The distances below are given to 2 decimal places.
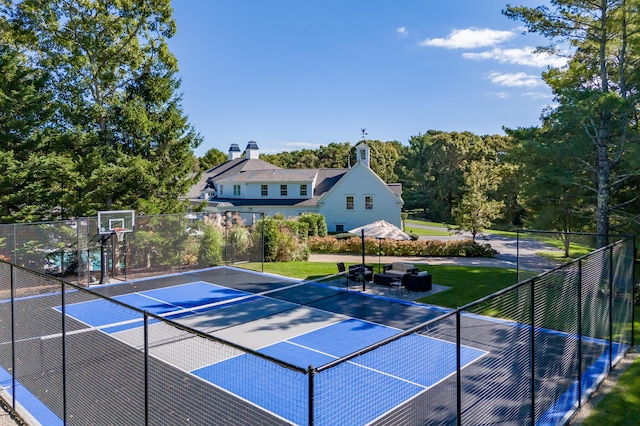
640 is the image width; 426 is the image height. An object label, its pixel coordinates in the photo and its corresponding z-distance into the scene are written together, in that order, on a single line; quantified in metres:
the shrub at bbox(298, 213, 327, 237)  31.88
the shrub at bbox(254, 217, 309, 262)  23.77
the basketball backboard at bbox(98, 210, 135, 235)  18.19
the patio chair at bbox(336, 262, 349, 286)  19.09
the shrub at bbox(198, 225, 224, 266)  21.98
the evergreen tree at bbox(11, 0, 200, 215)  20.72
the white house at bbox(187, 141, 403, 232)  37.53
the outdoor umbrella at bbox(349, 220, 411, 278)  19.78
